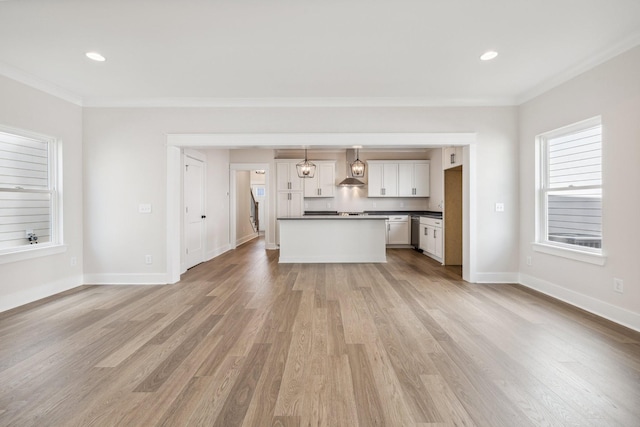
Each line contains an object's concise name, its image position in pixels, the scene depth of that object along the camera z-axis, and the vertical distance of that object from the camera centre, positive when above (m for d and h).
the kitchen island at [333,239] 5.94 -0.58
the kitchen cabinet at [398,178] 8.09 +0.87
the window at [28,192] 3.37 +0.22
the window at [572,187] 3.24 +0.26
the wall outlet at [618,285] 2.85 -0.73
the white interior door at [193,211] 5.47 -0.03
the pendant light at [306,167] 6.87 +1.00
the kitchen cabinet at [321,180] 8.21 +0.82
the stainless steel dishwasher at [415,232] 7.43 -0.55
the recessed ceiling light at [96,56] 2.96 +1.55
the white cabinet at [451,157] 5.15 +0.97
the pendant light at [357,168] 6.90 +0.98
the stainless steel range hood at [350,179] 7.67 +0.80
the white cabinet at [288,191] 8.00 +0.51
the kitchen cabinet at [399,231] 7.83 -0.55
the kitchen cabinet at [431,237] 6.02 -0.59
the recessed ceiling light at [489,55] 2.97 +1.57
